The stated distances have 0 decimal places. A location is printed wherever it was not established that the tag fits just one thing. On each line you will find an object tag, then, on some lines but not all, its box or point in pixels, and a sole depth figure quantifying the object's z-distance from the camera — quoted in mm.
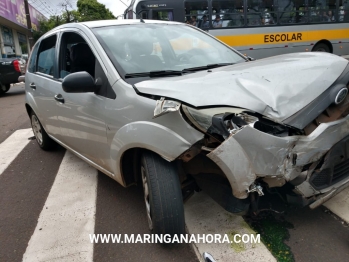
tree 62212
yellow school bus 11570
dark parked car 12766
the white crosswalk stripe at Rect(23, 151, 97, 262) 2611
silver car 2016
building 27453
